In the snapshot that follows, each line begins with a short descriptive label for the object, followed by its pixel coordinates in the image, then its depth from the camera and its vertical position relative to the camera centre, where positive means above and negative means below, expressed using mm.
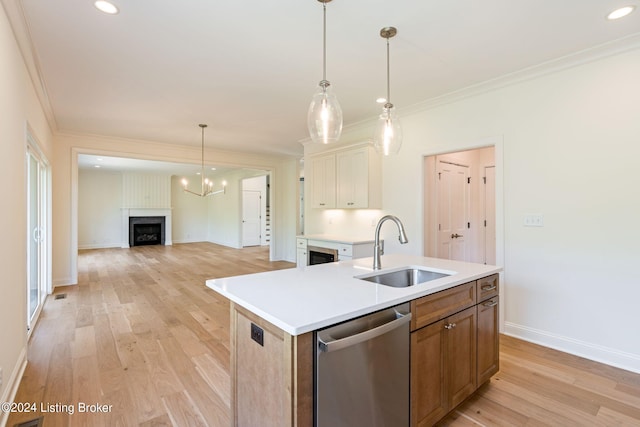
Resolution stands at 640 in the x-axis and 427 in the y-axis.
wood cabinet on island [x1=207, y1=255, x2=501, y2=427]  1209 -594
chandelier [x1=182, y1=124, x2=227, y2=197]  6388 +617
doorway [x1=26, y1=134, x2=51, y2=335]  3410 -234
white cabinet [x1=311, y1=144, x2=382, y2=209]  4402 +529
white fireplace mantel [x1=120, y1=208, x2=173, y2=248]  10258 -81
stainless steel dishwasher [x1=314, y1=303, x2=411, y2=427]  1228 -706
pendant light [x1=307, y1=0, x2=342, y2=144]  2043 +661
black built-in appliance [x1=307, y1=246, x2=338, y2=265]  4513 -656
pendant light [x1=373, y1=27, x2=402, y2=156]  2465 +655
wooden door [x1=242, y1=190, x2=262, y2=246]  10477 -160
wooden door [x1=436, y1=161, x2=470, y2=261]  4398 +33
